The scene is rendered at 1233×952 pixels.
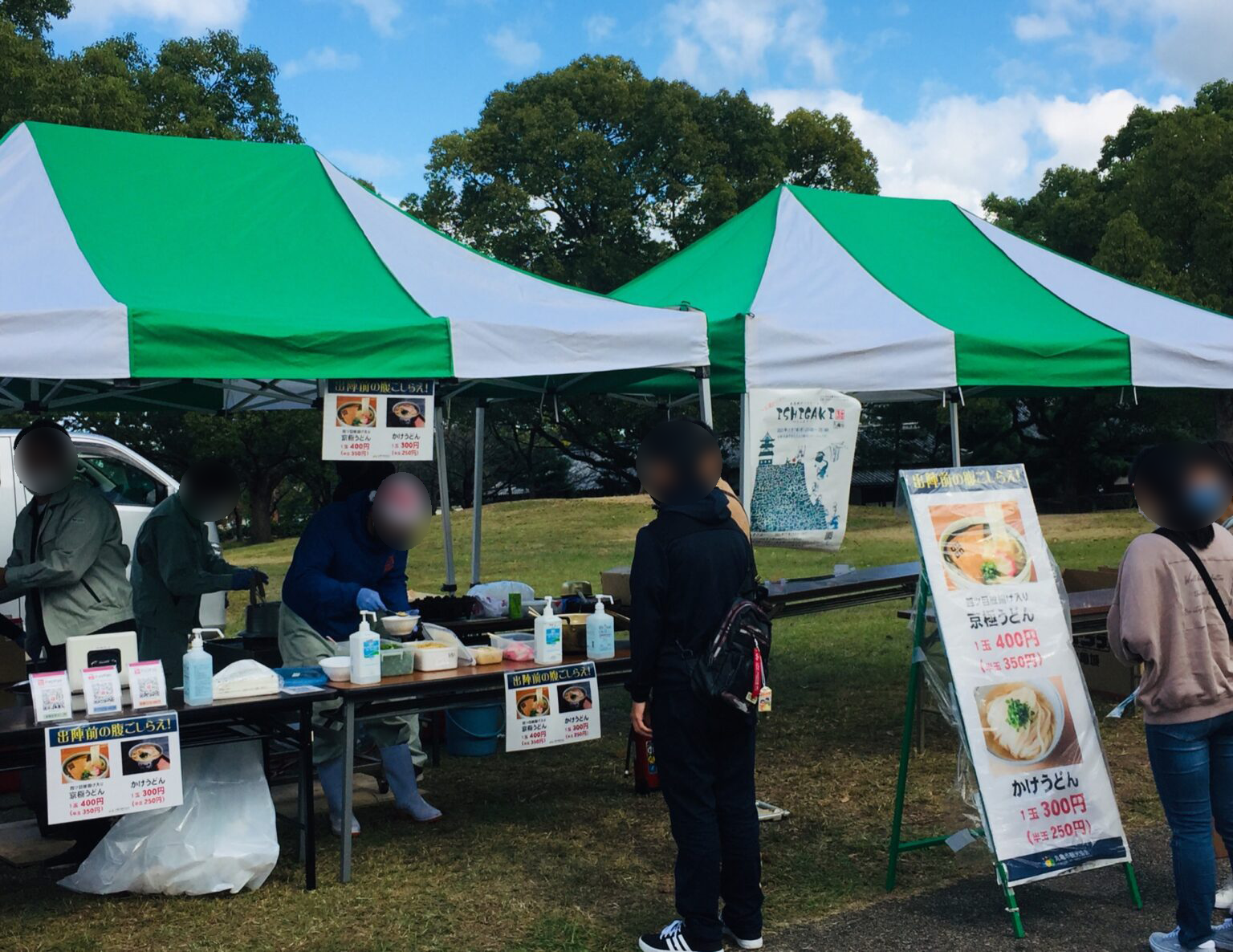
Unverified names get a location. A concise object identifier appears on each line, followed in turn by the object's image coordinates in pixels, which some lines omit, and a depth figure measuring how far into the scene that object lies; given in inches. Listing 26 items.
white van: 367.6
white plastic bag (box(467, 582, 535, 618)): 254.1
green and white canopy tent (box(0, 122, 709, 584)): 169.3
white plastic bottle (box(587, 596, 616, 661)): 193.9
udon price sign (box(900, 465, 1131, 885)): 154.5
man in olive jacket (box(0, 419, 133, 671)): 195.5
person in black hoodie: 139.3
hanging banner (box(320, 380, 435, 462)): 185.0
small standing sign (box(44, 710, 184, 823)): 144.6
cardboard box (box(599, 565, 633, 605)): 287.4
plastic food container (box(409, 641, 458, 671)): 183.2
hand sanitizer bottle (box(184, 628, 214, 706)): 160.2
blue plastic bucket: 257.1
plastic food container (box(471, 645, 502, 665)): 188.9
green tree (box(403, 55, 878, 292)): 1023.0
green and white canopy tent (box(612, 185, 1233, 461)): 223.5
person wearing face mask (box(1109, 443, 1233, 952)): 135.0
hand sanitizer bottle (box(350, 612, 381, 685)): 173.3
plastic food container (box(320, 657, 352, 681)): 175.2
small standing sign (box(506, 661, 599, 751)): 180.9
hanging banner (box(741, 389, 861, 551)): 216.2
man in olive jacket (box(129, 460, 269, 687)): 208.7
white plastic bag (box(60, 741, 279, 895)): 168.4
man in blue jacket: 186.5
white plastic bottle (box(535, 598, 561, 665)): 188.4
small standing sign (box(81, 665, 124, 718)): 152.1
